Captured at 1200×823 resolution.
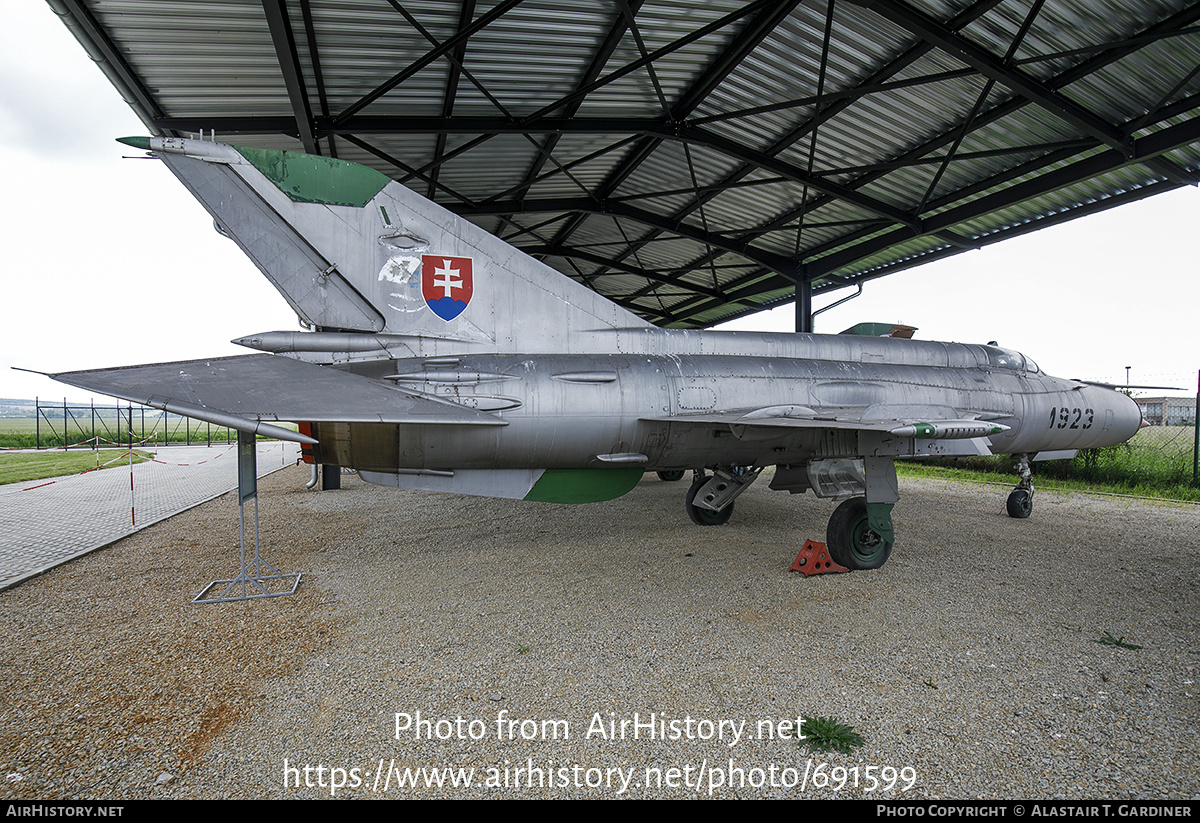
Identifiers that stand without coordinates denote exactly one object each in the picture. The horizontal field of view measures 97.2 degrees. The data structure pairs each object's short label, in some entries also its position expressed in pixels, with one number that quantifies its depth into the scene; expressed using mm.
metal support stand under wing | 4738
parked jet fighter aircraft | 4551
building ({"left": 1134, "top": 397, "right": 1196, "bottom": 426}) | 25225
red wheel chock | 5539
